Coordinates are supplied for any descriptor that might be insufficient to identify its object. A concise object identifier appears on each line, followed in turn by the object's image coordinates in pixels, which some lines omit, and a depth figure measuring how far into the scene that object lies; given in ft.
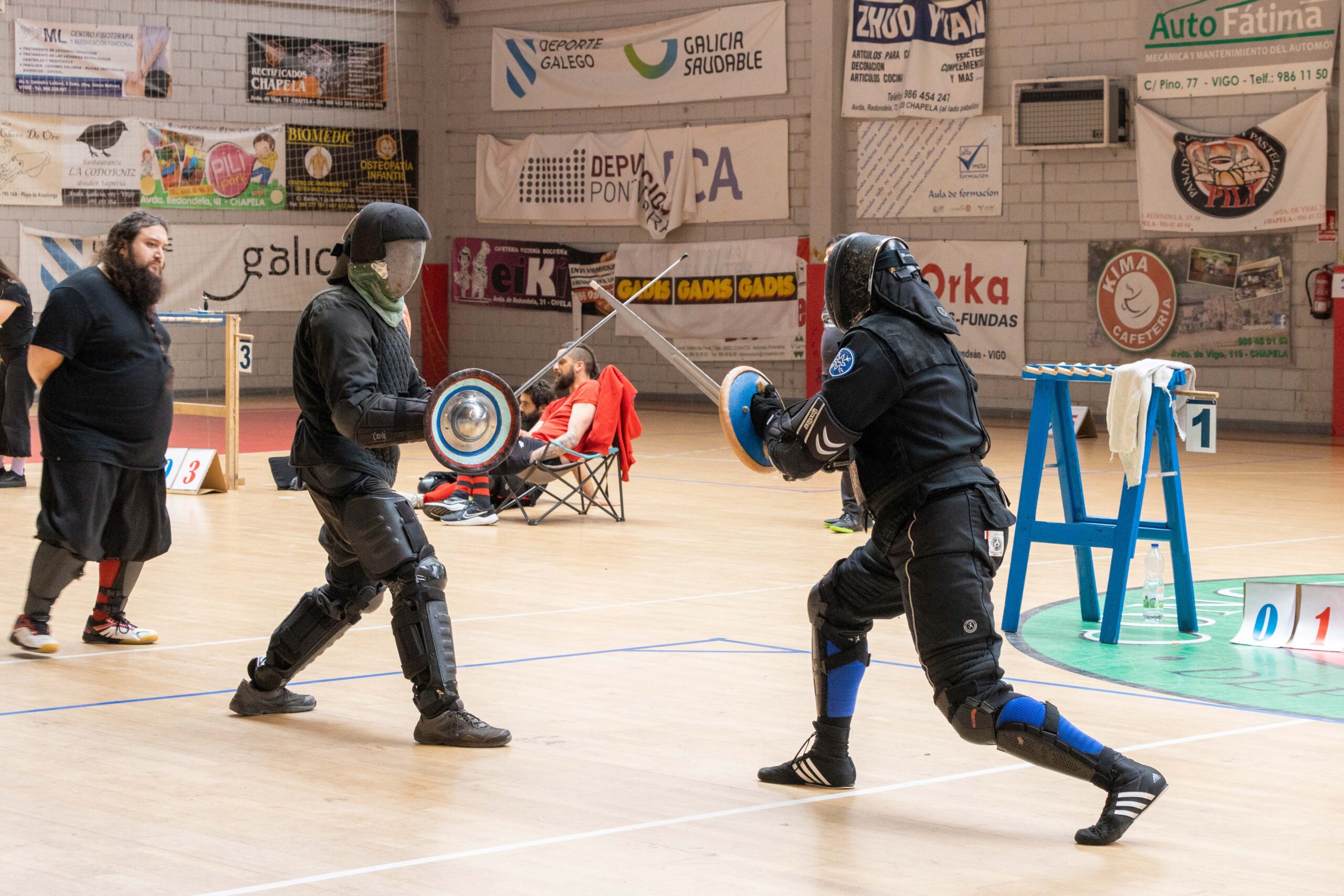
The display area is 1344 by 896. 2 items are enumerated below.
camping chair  35.29
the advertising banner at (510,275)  71.82
